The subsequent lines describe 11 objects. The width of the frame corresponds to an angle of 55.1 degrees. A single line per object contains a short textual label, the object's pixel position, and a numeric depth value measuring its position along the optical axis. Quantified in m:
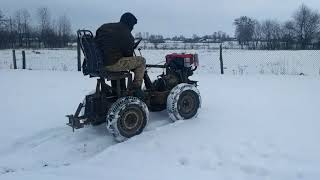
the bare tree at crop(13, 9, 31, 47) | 42.19
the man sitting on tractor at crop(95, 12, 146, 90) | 4.84
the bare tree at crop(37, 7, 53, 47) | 42.66
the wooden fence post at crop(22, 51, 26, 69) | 14.09
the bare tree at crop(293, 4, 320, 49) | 42.66
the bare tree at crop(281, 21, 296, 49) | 44.38
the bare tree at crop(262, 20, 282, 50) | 46.02
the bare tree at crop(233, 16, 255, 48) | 51.67
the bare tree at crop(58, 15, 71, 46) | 43.15
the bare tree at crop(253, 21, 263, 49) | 49.34
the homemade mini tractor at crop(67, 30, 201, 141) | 4.75
